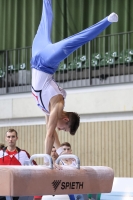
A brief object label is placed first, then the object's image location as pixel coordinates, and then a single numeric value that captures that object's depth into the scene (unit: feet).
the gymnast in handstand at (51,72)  40.22
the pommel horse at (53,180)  35.42
